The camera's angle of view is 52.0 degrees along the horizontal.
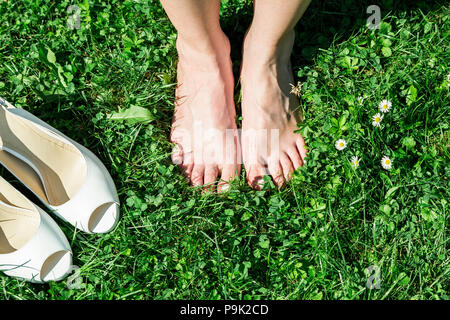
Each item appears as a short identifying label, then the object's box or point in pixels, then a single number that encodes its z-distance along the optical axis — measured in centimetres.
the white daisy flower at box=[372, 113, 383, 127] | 209
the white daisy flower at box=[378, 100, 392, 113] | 210
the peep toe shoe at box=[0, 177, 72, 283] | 192
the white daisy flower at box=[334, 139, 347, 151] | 207
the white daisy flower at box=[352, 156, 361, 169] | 201
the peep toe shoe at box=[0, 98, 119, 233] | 200
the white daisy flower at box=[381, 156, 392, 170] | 204
